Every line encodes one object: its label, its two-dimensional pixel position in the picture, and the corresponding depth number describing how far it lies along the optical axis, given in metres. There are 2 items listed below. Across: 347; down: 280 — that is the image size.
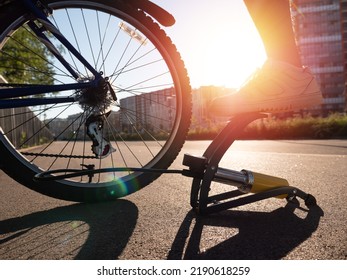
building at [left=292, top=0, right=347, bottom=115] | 57.62
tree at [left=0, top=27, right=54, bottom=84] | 9.49
